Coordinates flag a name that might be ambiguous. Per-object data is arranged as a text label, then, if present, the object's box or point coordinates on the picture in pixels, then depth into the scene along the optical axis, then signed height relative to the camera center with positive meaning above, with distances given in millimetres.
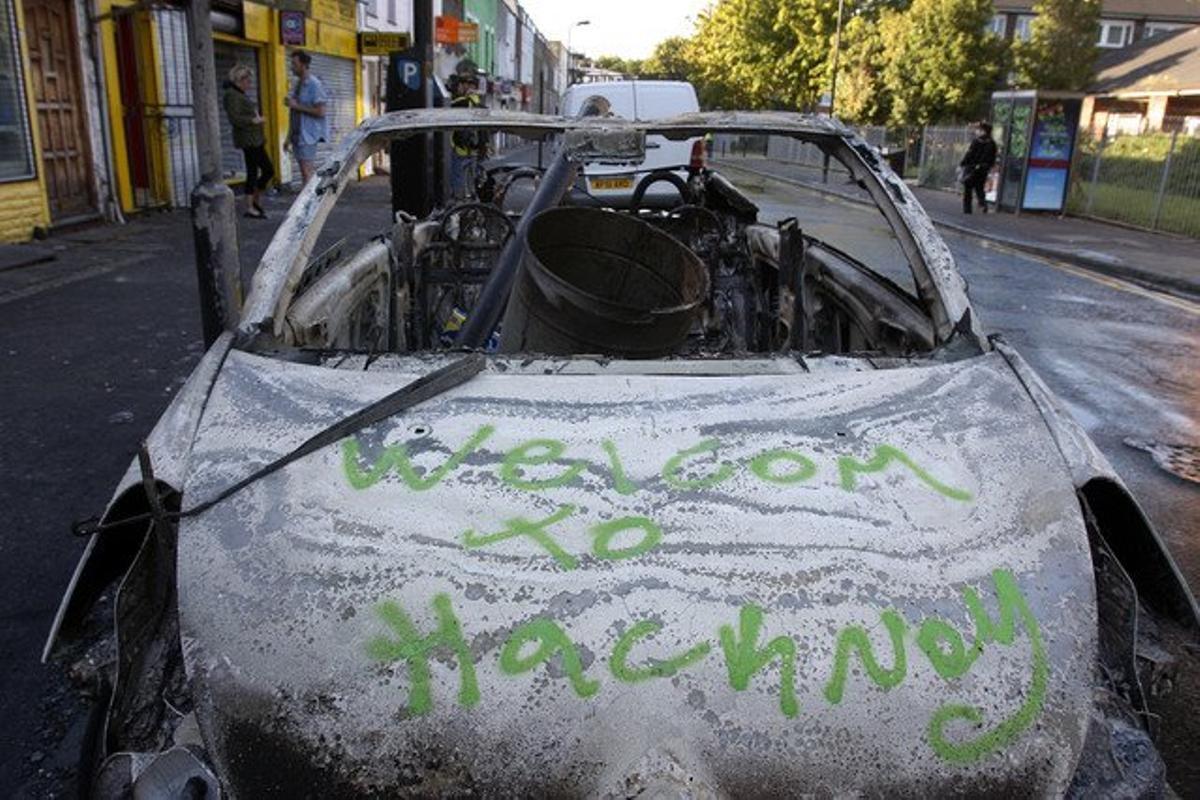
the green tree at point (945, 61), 31766 +2802
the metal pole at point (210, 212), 4242 -412
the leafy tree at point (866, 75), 36594 +2618
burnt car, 1459 -776
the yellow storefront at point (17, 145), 9602 -329
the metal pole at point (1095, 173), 18516 -479
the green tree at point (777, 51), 46188 +4446
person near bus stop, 18547 -350
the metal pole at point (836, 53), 35688 +3347
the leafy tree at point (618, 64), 136625 +10410
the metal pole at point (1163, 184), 16188 -580
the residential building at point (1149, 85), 30203 +2138
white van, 12422 +401
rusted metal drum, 2580 -482
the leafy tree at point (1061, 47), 30844 +3314
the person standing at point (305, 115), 12883 +112
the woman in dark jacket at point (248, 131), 12375 -134
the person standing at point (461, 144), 12055 -211
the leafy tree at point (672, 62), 71812 +7032
